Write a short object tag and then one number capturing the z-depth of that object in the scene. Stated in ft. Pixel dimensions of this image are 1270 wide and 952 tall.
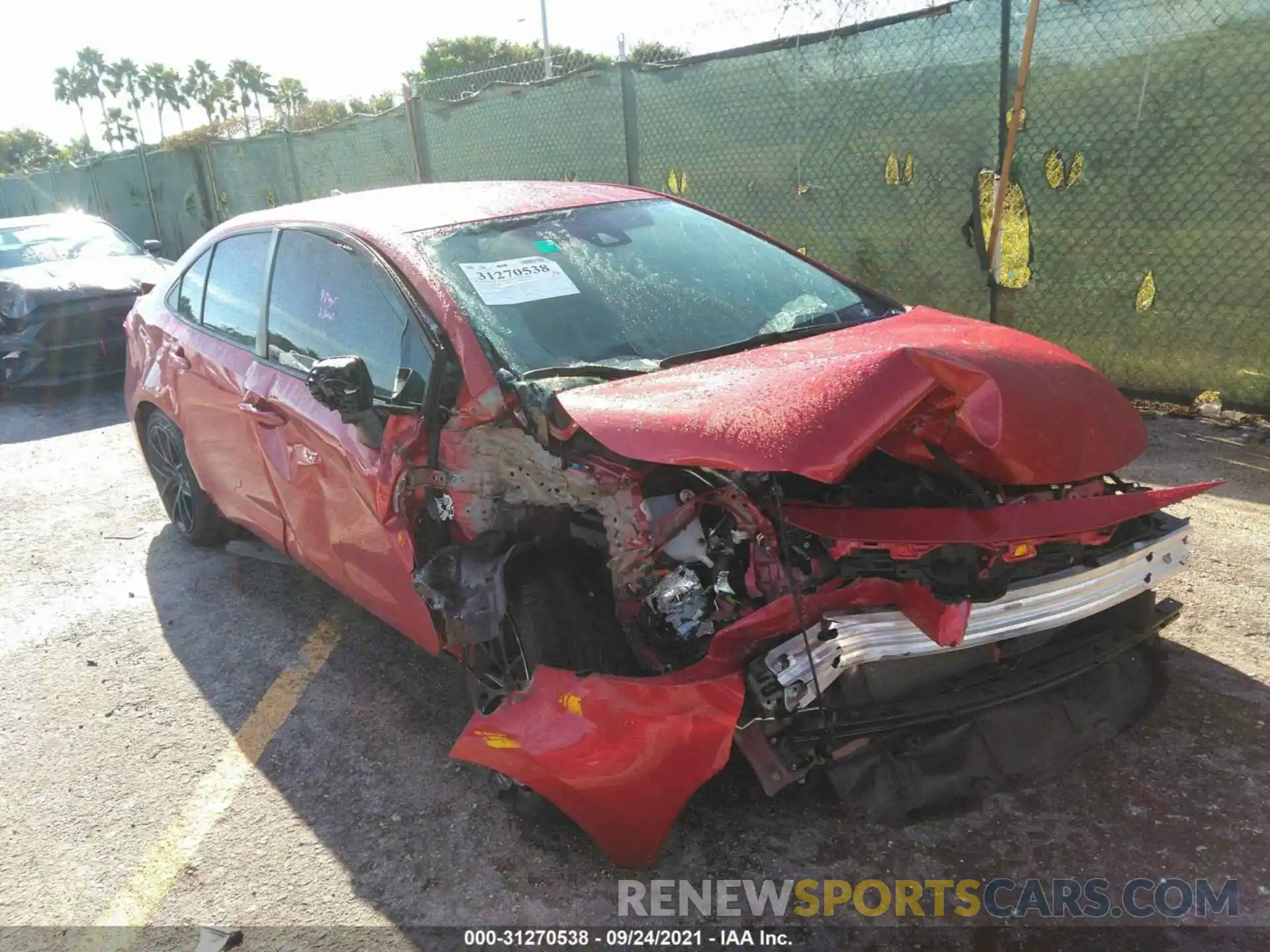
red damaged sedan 6.52
